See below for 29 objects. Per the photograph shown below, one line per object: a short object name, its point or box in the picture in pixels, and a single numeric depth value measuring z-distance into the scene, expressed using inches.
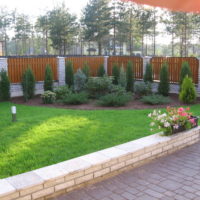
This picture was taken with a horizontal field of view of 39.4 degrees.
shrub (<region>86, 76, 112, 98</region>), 416.2
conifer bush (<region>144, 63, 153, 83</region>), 450.1
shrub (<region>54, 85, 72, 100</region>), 408.2
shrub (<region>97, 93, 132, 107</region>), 351.9
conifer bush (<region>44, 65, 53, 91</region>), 438.0
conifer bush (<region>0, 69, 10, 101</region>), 401.4
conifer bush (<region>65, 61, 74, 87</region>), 472.7
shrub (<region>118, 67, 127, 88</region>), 438.9
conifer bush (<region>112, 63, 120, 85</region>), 480.7
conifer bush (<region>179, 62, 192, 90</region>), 404.2
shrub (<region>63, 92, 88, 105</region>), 369.7
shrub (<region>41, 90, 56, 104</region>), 381.7
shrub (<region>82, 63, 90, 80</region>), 470.9
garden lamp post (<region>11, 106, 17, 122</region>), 248.8
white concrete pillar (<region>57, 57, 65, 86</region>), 493.4
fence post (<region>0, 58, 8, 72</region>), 434.9
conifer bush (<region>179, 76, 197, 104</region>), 355.9
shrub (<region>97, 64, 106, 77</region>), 505.4
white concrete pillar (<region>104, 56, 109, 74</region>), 550.6
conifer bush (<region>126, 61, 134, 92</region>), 458.6
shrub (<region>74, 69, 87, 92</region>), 447.5
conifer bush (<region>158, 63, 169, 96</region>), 422.3
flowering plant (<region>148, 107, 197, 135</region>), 174.6
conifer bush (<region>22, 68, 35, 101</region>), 410.0
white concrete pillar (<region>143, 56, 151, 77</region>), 484.0
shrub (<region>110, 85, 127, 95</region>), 395.6
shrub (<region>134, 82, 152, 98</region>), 424.2
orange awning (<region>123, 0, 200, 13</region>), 71.5
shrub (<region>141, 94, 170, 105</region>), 359.9
